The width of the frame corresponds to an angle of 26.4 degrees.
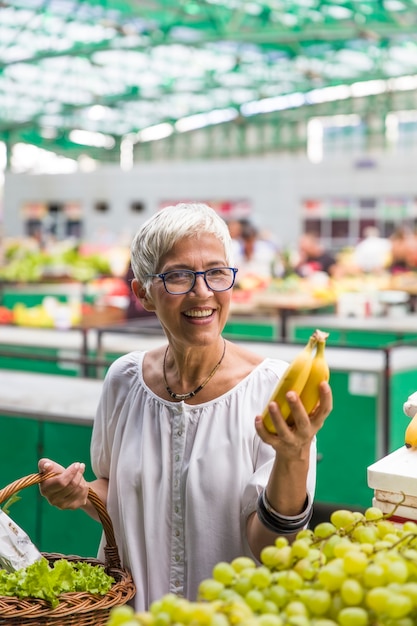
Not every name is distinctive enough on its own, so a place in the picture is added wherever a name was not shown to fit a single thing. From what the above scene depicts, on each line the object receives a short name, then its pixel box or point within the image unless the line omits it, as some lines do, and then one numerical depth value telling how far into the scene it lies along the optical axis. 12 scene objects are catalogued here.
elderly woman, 1.77
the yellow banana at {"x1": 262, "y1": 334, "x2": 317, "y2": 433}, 1.38
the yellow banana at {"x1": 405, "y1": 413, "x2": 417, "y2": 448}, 1.67
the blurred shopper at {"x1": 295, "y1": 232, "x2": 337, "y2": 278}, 10.65
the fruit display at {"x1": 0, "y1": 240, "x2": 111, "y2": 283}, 10.66
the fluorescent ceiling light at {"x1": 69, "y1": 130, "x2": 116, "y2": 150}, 40.19
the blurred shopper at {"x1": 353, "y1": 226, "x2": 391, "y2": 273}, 10.87
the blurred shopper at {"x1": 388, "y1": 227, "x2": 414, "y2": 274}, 10.05
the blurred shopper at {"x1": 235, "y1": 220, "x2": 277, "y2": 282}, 9.29
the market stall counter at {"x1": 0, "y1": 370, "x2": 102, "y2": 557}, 3.71
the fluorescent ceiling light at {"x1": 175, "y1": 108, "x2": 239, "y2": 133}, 37.47
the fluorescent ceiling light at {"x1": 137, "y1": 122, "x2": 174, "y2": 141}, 40.03
